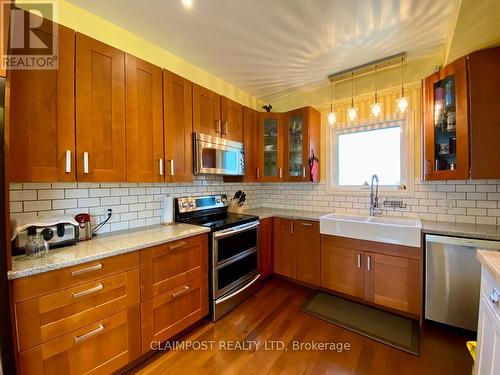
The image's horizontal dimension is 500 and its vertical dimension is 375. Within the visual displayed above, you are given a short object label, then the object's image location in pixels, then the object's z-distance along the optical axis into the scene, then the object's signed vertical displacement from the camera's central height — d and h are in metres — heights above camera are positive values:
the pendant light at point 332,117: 2.58 +0.85
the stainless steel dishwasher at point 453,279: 1.71 -0.80
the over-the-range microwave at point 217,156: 2.20 +0.36
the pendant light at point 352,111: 2.48 +0.89
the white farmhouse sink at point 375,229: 1.90 -0.43
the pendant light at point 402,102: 2.15 +0.86
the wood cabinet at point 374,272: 1.96 -0.88
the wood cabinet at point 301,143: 2.82 +0.60
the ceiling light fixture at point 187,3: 1.54 +1.36
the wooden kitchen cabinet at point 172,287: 1.56 -0.82
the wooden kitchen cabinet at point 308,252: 2.51 -0.81
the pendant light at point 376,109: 2.27 +0.83
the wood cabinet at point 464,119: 1.69 +0.57
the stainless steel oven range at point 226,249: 2.02 -0.67
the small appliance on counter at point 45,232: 1.26 -0.27
